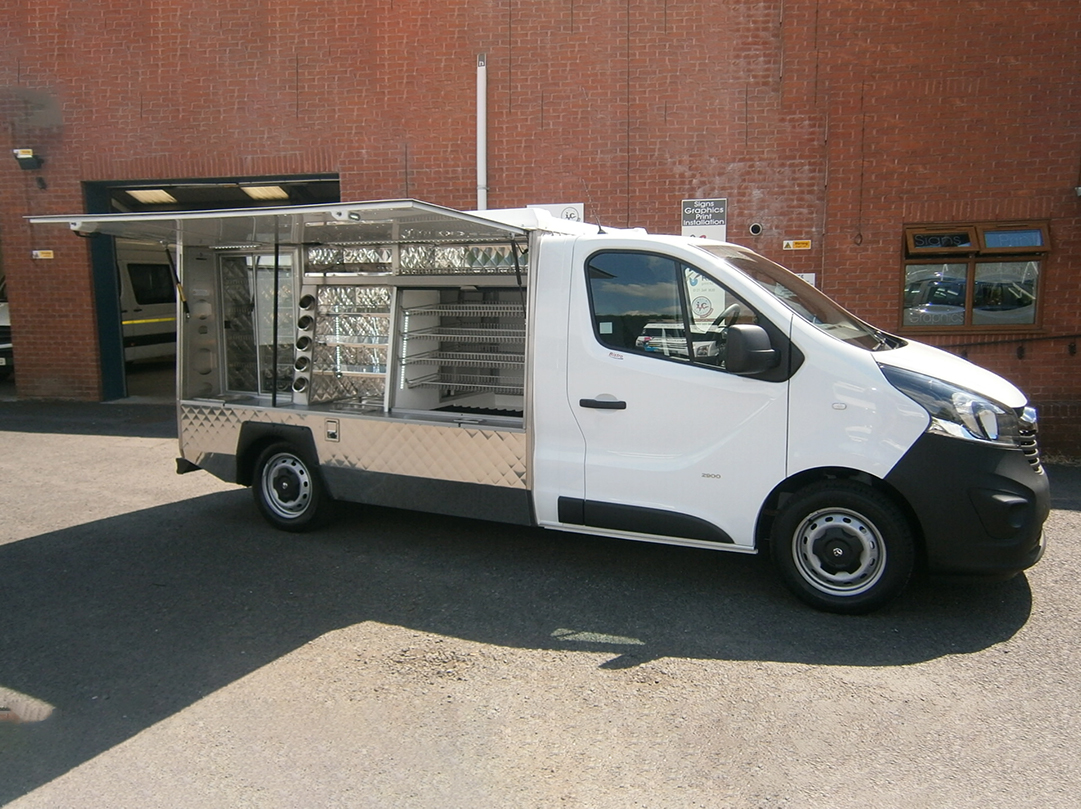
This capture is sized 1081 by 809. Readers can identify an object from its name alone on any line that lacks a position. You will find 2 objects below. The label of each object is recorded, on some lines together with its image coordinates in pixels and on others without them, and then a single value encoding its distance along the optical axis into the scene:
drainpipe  10.67
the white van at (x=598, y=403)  4.56
